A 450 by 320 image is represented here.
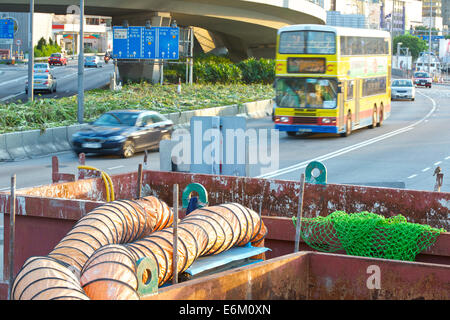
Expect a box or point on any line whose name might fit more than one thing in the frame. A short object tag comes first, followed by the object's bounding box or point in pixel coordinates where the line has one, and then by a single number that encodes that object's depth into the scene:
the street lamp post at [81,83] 28.56
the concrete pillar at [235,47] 77.75
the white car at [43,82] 54.38
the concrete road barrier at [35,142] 24.19
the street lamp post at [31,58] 31.40
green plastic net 6.99
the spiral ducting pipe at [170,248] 5.20
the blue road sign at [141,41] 50.25
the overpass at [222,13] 50.88
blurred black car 24.08
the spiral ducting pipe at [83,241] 4.96
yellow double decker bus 29.23
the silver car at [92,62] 90.89
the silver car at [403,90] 59.53
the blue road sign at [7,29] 48.90
